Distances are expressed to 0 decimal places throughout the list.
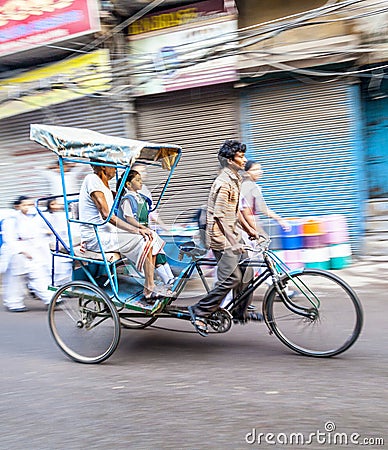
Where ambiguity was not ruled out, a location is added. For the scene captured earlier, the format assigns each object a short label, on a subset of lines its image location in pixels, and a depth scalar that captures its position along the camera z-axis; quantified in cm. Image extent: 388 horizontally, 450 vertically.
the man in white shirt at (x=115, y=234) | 448
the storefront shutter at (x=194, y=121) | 937
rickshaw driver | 433
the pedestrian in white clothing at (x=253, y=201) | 474
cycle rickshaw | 424
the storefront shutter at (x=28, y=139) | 1039
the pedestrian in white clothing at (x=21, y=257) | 680
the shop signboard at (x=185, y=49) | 902
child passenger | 457
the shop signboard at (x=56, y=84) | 998
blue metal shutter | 856
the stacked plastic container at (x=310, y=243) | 770
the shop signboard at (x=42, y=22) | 953
